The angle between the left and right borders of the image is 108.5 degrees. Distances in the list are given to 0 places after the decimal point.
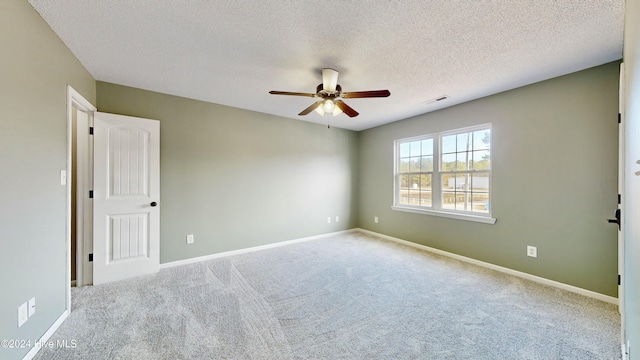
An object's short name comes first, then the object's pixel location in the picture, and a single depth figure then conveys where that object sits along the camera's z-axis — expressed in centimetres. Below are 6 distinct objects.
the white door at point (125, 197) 275
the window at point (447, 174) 344
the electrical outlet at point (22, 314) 150
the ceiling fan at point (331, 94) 235
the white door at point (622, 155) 174
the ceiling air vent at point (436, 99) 332
